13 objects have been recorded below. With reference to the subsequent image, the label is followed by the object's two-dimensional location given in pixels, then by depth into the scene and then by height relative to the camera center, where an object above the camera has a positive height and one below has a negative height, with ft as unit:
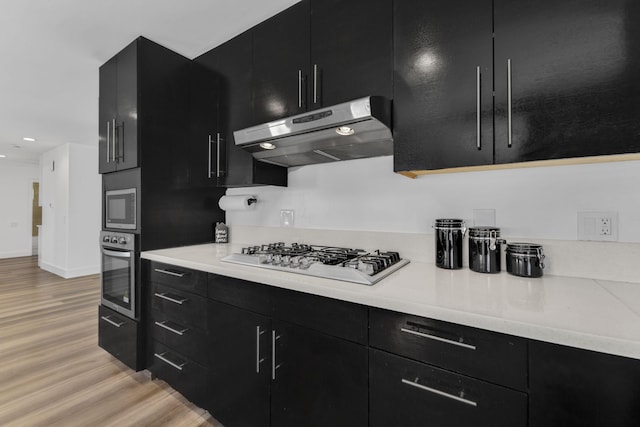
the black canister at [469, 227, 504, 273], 4.01 -0.51
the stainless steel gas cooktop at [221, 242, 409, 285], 3.65 -0.69
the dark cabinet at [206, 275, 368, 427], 3.33 -2.03
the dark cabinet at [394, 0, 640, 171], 2.88 +1.55
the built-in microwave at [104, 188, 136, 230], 6.31 +0.17
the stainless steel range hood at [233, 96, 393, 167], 4.06 +1.35
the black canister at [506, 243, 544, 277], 3.70 -0.61
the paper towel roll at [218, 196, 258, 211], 6.88 +0.31
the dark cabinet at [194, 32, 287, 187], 6.03 +2.30
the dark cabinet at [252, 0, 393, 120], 4.41 +2.78
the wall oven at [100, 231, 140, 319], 6.16 -1.31
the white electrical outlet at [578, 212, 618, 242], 3.61 -0.16
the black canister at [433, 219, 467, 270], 4.27 -0.41
